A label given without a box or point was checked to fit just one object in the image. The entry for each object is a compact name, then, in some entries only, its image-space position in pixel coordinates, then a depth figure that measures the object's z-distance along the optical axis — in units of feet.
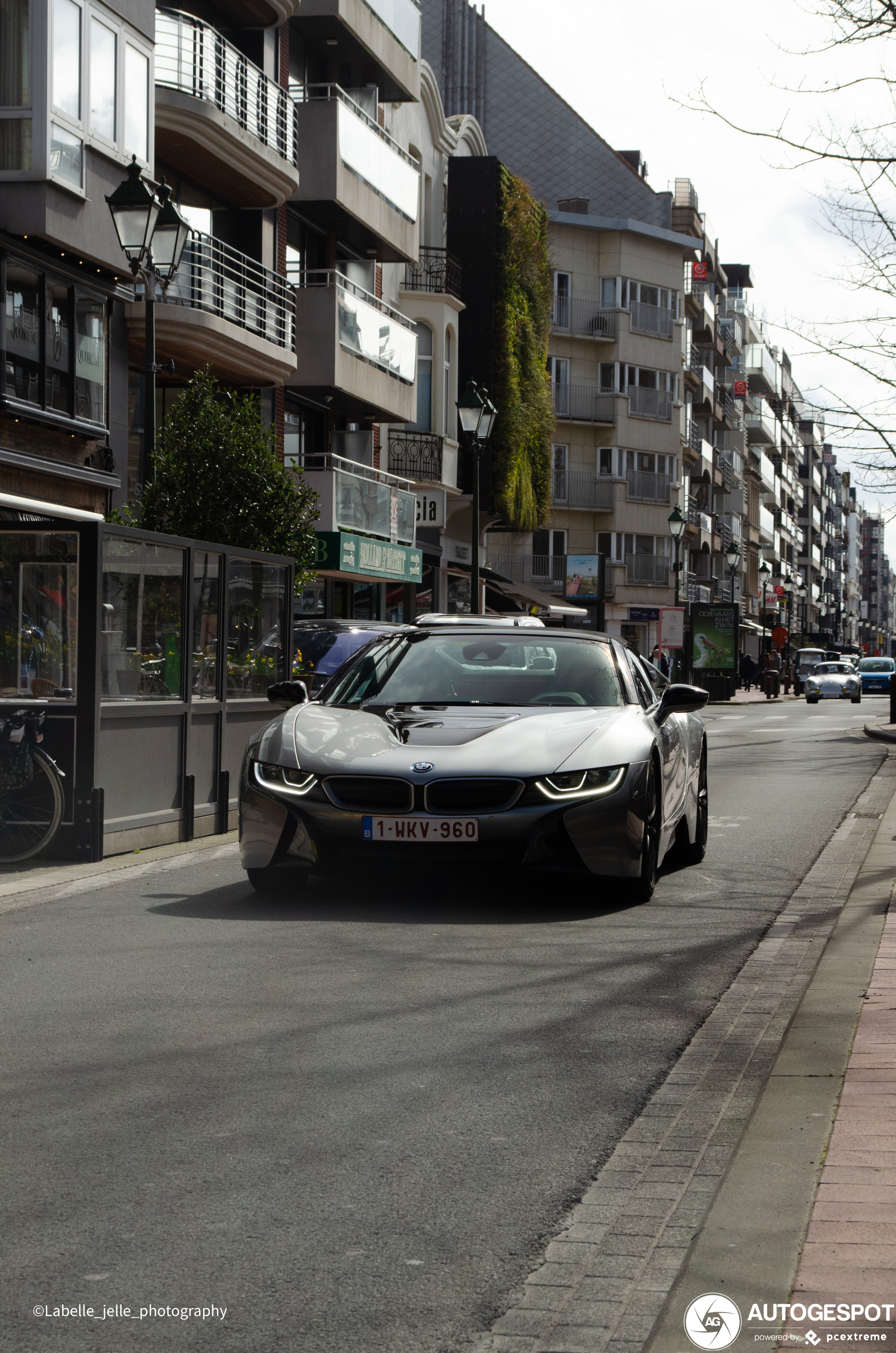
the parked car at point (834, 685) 187.52
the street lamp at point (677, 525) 164.55
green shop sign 103.14
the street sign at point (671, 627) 173.17
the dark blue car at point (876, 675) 221.05
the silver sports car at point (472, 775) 26.08
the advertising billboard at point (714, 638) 183.21
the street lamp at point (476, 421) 82.89
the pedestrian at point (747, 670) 245.04
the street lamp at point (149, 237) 50.26
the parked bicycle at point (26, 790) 32.60
